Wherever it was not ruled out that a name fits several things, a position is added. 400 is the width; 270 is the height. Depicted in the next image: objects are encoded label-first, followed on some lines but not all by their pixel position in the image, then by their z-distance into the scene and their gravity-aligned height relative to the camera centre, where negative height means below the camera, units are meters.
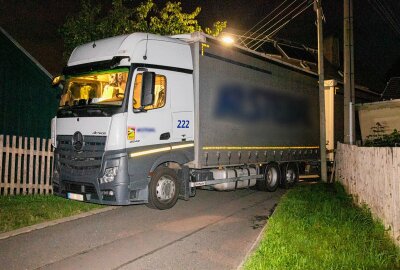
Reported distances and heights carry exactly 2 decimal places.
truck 7.46 +0.71
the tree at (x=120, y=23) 14.58 +5.24
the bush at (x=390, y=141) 10.14 +0.36
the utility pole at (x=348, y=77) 12.57 +2.64
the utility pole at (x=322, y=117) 14.09 +1.36
